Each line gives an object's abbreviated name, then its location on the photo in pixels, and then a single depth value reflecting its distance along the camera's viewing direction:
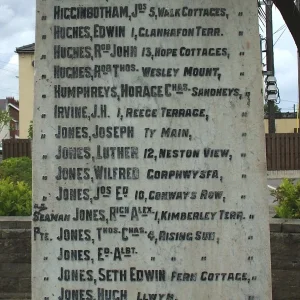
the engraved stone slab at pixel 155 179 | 3.59
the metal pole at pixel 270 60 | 23.93
